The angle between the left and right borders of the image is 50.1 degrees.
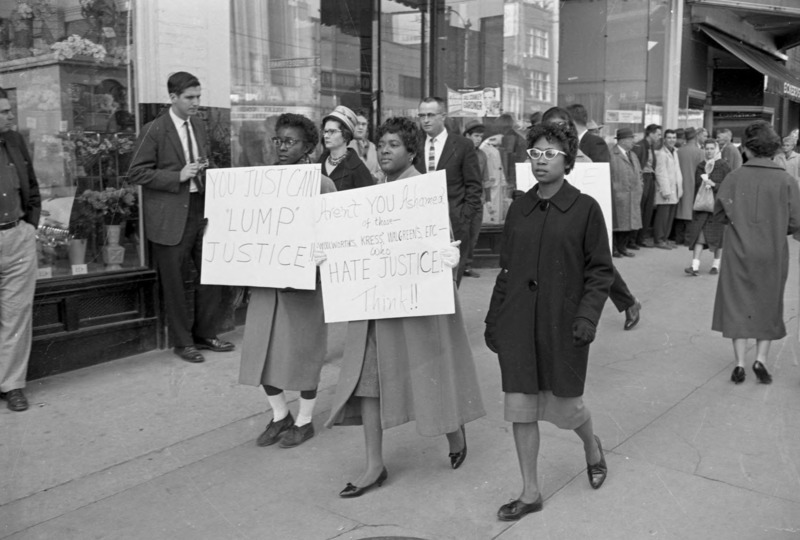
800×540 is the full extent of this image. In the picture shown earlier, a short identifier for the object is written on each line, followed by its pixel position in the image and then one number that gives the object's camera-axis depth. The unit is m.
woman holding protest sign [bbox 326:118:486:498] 4.23
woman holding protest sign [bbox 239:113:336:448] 4.77
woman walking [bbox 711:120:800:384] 6.23
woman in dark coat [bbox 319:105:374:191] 5.38
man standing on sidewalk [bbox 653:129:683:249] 13.80
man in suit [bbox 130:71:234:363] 6.52
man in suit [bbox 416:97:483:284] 6.45
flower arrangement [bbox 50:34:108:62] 6.77
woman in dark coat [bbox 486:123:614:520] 3.88
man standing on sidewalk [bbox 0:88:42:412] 5.48
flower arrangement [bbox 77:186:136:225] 6.89
